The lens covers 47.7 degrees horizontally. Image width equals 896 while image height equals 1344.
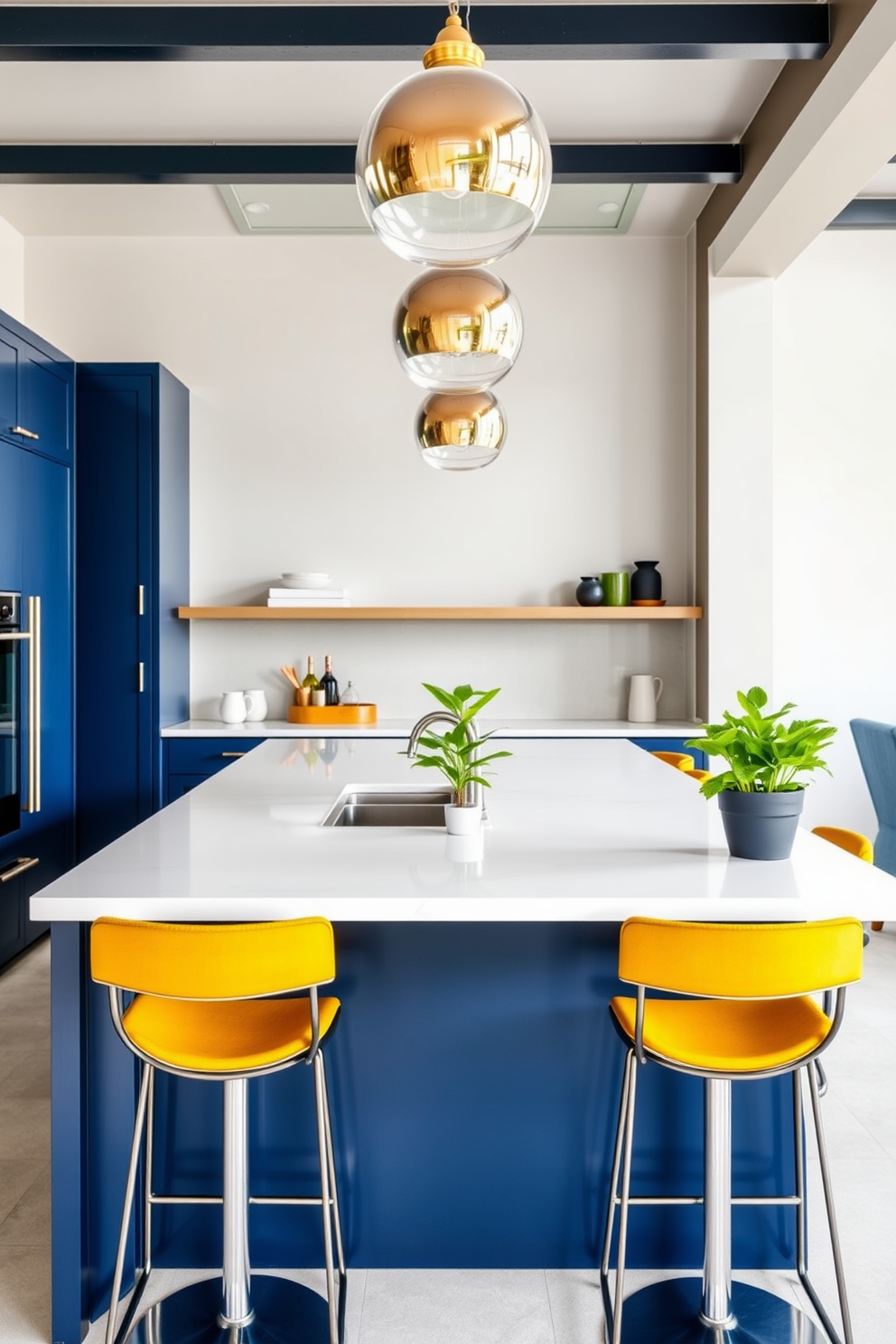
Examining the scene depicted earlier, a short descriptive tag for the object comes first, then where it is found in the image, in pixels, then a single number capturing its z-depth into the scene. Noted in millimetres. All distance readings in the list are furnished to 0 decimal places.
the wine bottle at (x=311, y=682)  5031
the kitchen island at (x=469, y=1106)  1983
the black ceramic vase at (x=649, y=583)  5004
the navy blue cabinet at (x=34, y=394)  3844
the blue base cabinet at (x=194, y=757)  4629
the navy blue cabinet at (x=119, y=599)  4594
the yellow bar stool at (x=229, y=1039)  1535
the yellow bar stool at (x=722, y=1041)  1524
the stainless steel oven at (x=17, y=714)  3811
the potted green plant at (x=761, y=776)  1862
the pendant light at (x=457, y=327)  2285
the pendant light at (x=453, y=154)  1422
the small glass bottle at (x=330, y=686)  5039
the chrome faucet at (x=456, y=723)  2203
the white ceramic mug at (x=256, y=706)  5082
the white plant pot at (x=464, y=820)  2078
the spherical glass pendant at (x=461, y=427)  2893
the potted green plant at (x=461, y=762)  2084
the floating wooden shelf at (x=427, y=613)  4871
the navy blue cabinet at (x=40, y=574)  3891
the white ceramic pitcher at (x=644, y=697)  5016
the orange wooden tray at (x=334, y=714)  4910
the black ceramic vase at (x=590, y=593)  5000
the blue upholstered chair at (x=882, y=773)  4234
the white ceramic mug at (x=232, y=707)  4941
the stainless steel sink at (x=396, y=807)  2773
